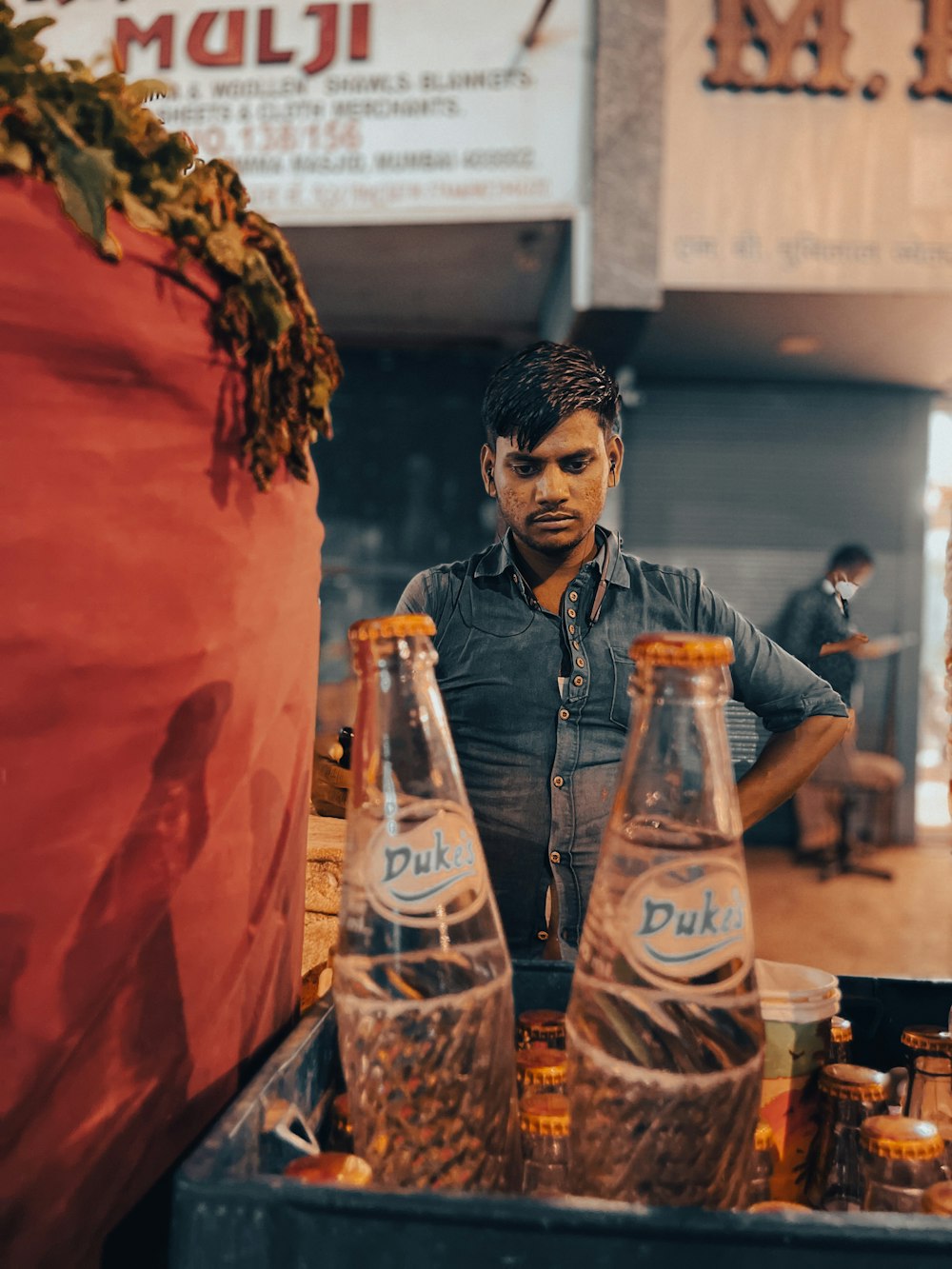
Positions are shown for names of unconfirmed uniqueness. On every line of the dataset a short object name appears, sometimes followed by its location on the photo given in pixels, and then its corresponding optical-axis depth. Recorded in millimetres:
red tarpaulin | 545
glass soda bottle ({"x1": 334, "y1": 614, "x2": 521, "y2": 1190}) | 591
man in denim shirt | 1243
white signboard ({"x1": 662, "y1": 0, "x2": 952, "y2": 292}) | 4348
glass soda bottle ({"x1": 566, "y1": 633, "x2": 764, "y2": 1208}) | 551
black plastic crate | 446
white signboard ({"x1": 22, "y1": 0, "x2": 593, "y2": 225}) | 4273
